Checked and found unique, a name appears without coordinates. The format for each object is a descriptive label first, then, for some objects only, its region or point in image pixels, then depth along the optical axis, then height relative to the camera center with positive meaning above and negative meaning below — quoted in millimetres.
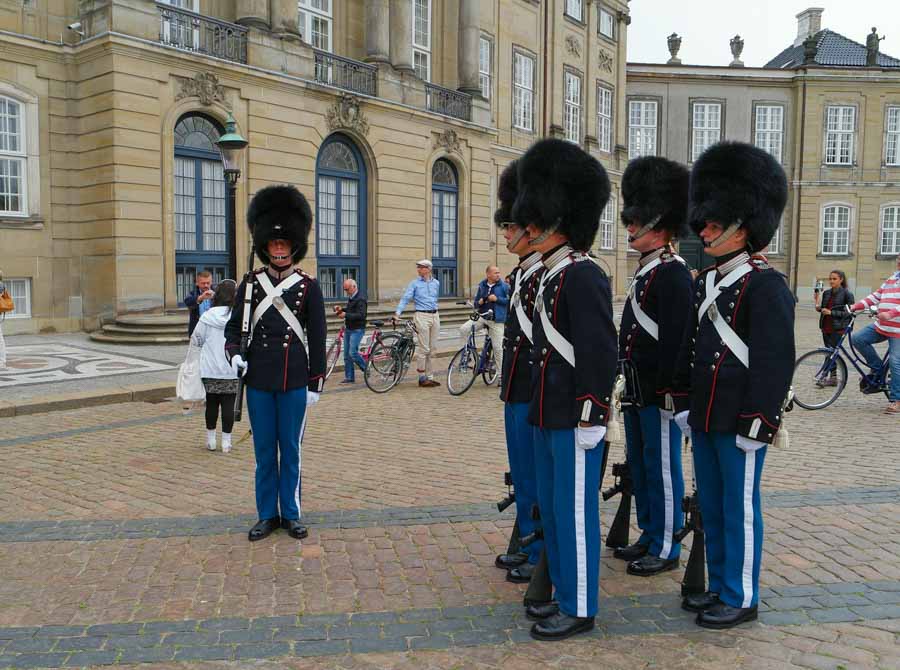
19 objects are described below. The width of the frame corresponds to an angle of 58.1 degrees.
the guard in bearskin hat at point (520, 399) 4527 -685
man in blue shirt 12641 -579
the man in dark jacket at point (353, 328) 12500 -774
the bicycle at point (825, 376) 10570 -1223
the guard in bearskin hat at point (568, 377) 3781 -456
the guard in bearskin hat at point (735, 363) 3779 -387
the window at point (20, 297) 17547 -498
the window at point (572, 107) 34688 +7498
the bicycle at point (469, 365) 11844 -1276
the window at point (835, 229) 43781 +2899
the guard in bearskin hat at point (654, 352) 4605 -411
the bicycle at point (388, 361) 12078 -1242
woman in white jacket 7793 -870
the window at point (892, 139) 43500 +7800
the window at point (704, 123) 42562 +8346
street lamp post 12867 +1903
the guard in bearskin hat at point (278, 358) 5371 -541
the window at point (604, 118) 36875 +7482
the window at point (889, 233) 43938 +2760
